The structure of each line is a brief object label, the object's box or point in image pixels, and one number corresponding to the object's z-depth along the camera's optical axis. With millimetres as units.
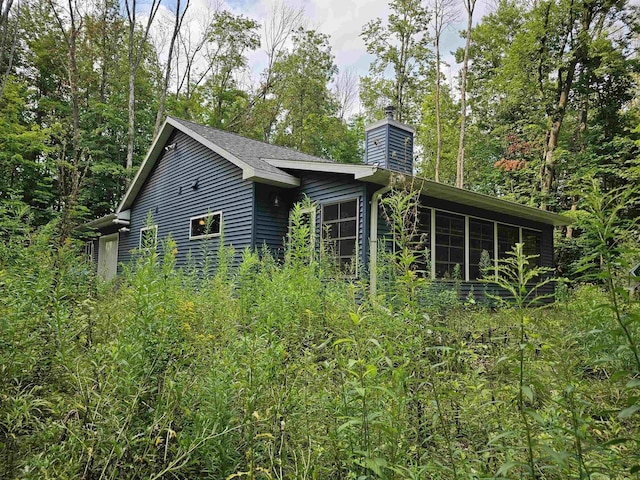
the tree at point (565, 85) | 15586
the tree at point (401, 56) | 20531
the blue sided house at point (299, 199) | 8109
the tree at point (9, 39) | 15672
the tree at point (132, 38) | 17016
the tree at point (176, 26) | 18578
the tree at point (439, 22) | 18328
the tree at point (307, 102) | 23562
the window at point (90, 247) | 16906
